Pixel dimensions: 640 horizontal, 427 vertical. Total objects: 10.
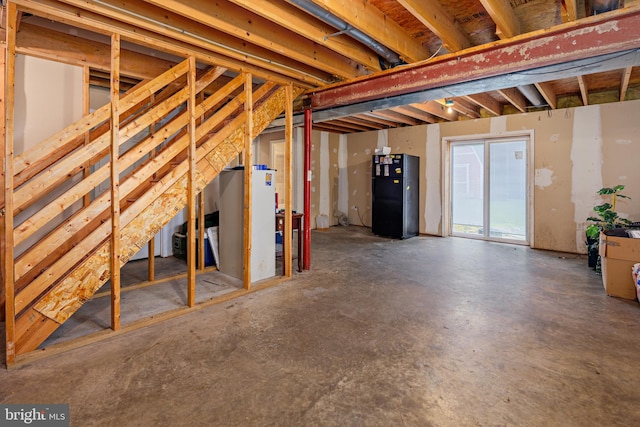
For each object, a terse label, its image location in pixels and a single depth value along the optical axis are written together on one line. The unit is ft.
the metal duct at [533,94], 14.33
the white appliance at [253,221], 11.93
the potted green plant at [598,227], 13.30
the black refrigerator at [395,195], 21.03
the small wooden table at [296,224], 13.44
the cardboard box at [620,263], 10.17
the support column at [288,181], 12.32
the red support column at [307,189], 13.43
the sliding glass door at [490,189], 19.01
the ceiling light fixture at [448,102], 15.64
